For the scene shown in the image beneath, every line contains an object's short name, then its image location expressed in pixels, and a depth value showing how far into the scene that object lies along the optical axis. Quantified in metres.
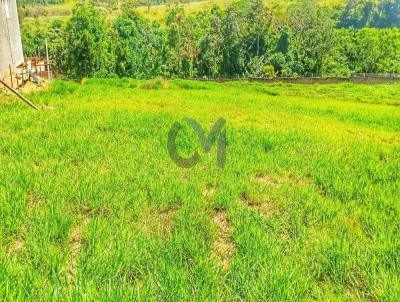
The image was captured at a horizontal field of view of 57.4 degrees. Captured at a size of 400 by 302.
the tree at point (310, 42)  55.12
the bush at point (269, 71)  50.13
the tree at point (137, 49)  50.34
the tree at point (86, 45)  45.06
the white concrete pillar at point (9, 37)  19.42
